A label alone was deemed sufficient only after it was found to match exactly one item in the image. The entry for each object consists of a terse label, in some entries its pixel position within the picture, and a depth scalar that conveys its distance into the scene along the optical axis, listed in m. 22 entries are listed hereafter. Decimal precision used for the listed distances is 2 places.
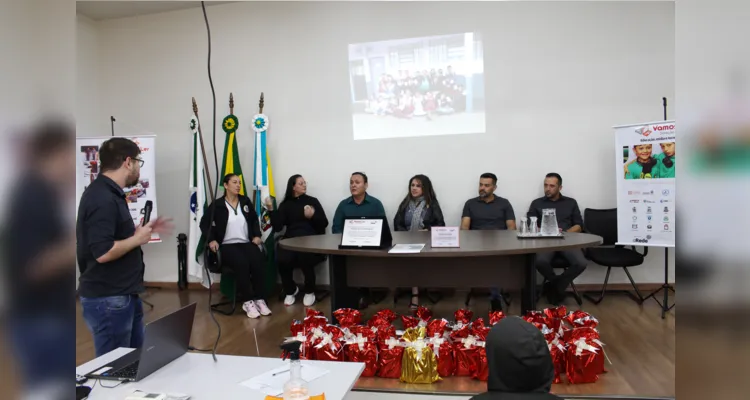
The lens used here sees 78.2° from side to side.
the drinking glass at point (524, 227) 2.96
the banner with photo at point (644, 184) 3.49
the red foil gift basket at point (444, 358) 2.53
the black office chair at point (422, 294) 4.25
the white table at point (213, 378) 1.28
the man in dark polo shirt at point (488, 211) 4.16
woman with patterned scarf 4.16
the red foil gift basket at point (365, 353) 2.56
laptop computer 1.36
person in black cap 1.25
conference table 2.70
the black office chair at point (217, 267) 3.99
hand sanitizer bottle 1.16
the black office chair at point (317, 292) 4.37
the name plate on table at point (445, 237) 2.64
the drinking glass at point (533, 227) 2.91
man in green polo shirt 4.29
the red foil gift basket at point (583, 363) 2.38
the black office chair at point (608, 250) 3.78
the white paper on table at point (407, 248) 2.50
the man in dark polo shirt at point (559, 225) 3.83
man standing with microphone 1.69
